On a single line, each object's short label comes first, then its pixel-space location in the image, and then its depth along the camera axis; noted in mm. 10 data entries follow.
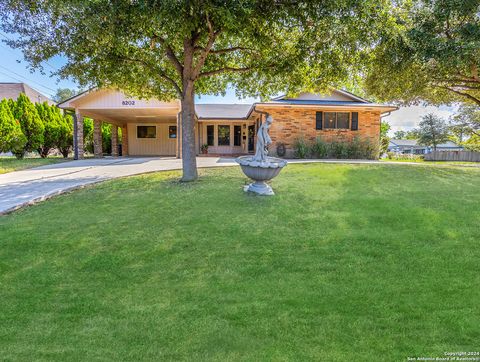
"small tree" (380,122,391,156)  25012
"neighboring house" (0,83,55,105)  31781
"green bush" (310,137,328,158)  16344
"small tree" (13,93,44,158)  15637
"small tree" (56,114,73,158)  18500
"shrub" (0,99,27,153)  13605
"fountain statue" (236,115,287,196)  6934
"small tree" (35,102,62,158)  17453
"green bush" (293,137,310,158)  16192
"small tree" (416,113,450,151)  38869
